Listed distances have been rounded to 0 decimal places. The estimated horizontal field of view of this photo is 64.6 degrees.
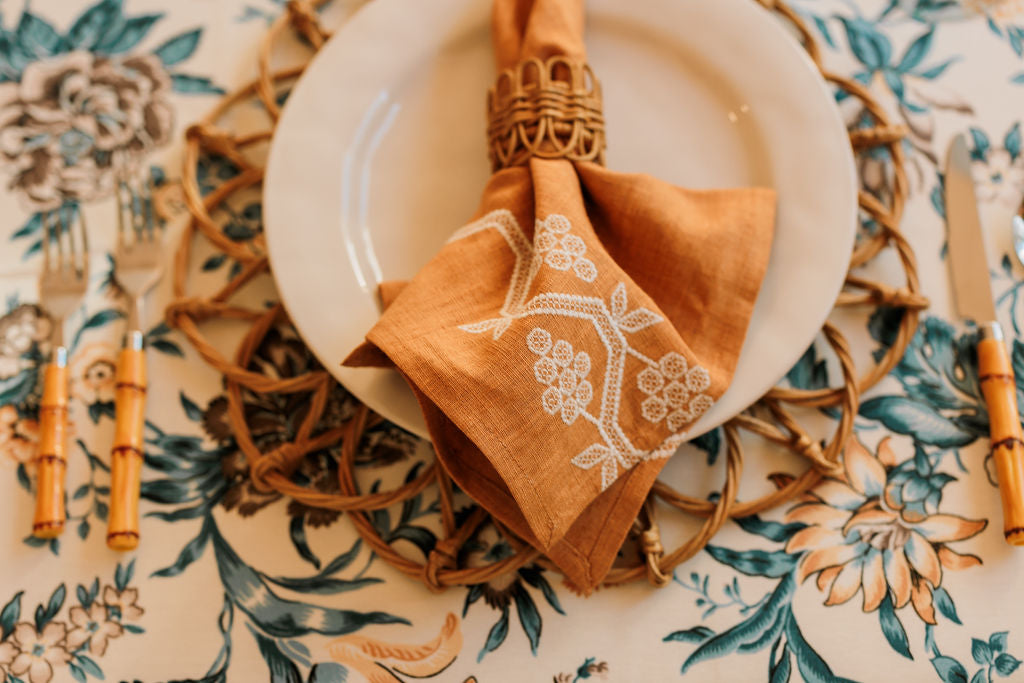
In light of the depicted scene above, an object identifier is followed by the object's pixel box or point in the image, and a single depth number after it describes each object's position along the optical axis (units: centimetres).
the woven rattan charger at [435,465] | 62
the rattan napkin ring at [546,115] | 60
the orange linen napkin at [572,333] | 52
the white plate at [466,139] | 63
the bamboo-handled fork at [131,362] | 64
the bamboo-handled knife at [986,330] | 61
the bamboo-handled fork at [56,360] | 65
